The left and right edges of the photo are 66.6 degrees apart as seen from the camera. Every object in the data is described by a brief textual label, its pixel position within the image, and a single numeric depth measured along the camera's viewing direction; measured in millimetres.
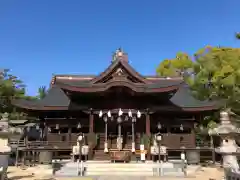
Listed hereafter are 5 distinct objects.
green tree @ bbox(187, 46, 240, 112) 16123
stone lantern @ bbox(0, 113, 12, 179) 7560
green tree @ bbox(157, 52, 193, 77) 30573
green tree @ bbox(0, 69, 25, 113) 22493
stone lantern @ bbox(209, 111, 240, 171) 7362
